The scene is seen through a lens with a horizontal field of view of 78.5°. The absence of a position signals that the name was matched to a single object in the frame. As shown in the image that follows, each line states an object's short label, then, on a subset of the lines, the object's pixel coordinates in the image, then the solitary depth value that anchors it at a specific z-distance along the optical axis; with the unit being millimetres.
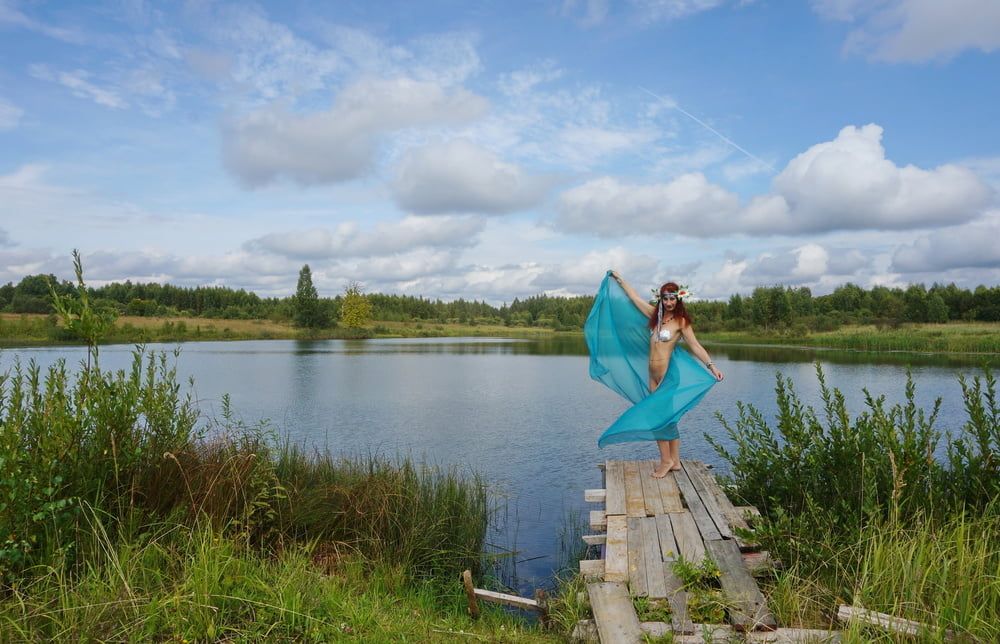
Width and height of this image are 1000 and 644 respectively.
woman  7141
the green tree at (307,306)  70812
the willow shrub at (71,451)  3930
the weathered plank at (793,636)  3713
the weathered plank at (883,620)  3590
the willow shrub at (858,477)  4965
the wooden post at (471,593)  4816
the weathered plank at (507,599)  5016
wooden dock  4023
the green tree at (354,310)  75625
